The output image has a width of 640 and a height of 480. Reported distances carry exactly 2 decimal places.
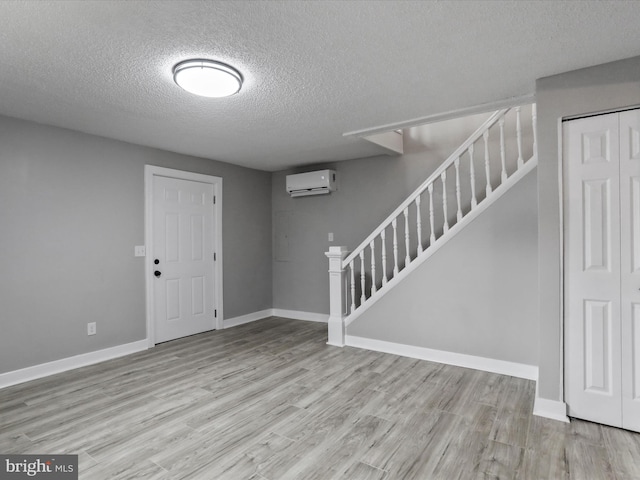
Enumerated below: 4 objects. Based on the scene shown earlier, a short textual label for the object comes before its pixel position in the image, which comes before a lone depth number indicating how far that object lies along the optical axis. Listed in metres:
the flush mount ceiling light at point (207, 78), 2.16
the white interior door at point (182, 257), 4.18
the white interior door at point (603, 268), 2.18
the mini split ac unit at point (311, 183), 4.93
